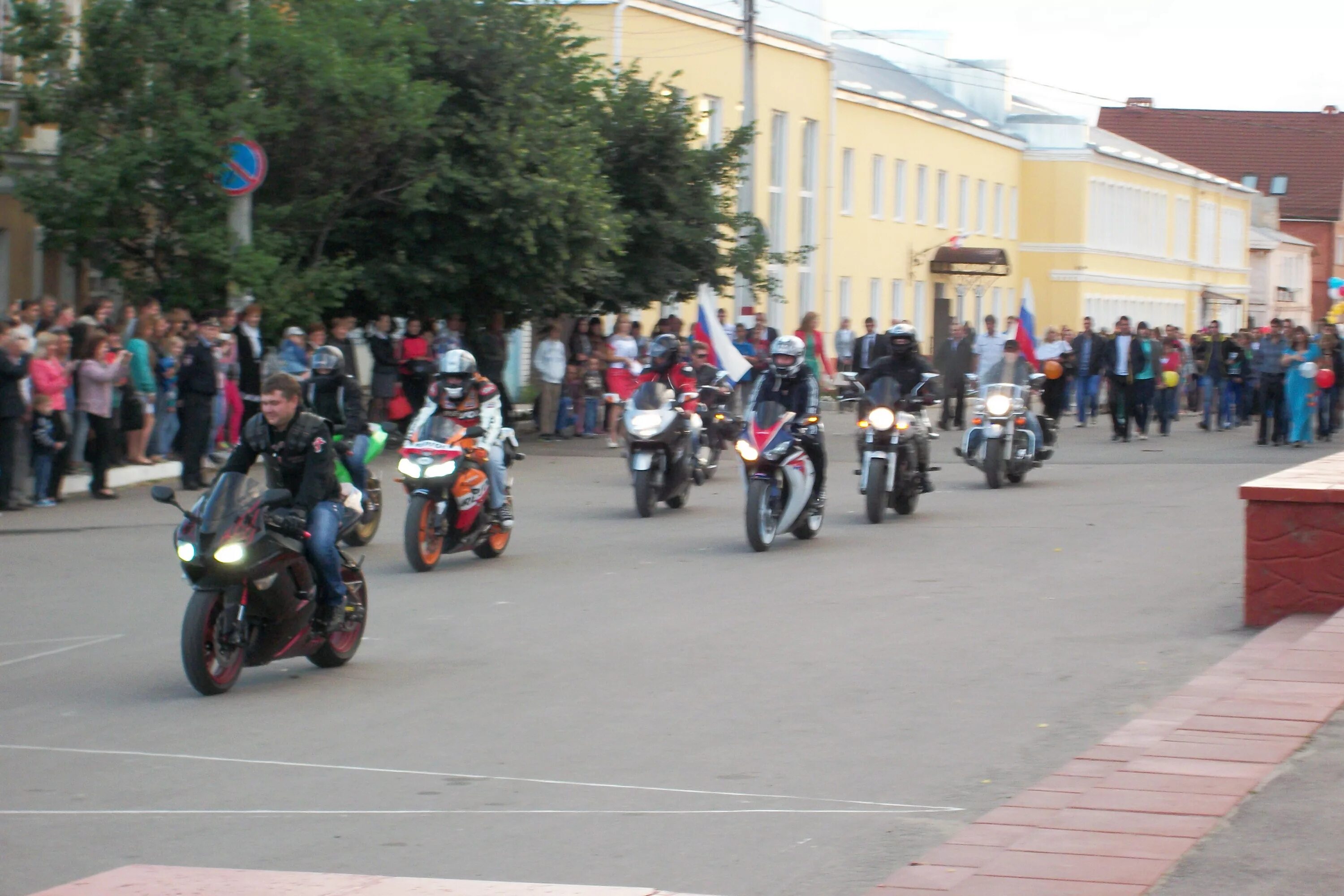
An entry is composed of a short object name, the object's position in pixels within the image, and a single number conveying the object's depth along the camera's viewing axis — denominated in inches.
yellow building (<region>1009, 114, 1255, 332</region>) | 2773.1
